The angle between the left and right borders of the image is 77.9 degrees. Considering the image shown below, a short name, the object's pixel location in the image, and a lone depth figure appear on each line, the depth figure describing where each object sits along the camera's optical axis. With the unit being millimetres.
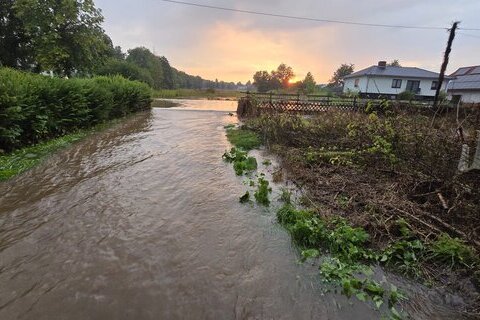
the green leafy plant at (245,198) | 5695
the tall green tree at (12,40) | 21062
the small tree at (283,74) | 83062
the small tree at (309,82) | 53306
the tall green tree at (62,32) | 18078
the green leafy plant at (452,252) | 3530
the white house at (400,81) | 37031
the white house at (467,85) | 33753
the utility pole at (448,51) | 19219
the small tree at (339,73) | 69575
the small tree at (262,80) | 80500
